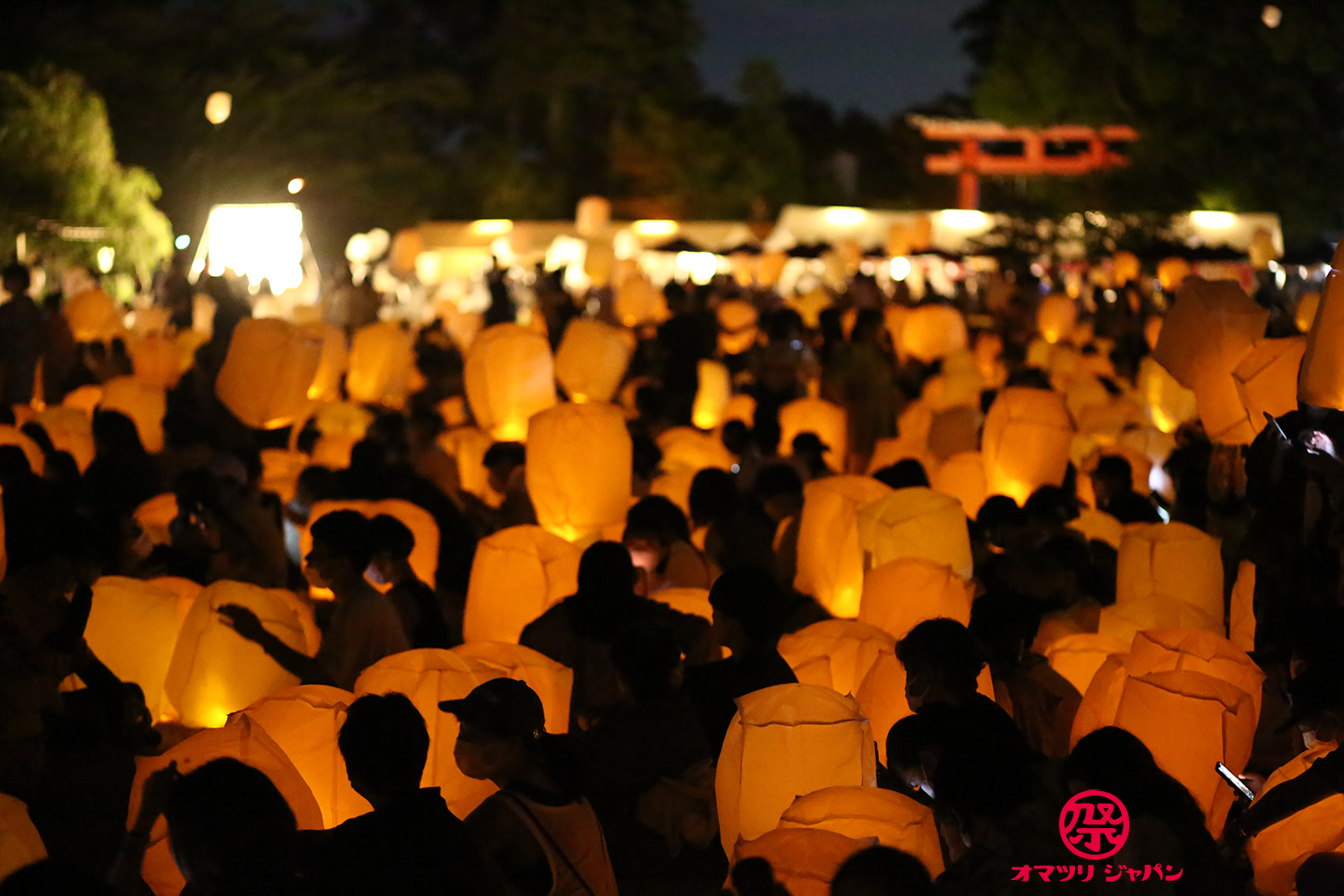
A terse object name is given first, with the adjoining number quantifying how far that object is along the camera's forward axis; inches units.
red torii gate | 1339.8
